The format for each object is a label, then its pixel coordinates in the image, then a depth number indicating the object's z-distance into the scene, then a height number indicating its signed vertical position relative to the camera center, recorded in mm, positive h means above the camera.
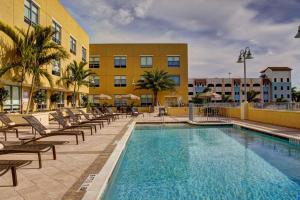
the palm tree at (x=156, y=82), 24914 +2757
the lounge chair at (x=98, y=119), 10608 -979
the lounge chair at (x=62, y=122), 7683 -800
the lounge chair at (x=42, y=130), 5944 -893
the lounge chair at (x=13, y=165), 2913 -971
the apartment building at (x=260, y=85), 56896 +5159
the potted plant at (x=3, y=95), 10102 +397
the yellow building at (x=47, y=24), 10189 +5252
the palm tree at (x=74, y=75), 17184 +2552
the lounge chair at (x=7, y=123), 7242 -833
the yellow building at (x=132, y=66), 26836 +5109
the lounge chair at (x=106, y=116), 12799 -926
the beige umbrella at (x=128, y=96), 21524 +712
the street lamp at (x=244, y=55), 13190 +3344
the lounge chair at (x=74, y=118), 9797 -837
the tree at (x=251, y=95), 51361 +1928
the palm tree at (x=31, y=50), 10055 +2949
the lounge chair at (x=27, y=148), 3526 -944
